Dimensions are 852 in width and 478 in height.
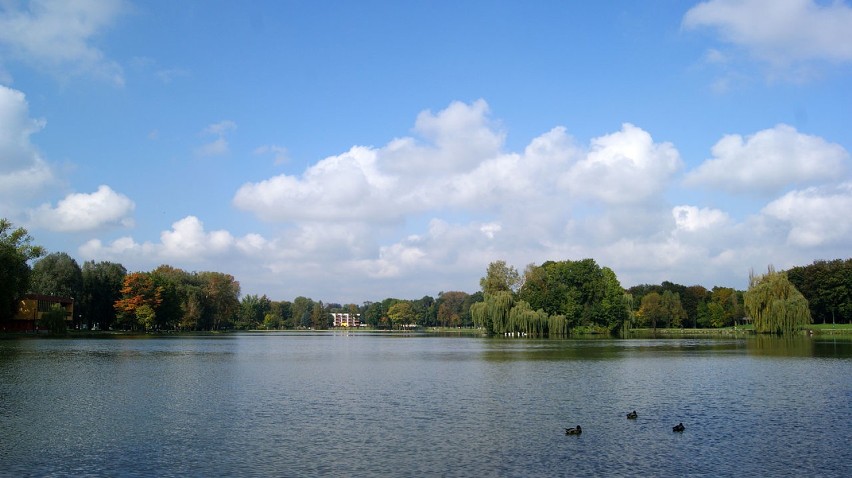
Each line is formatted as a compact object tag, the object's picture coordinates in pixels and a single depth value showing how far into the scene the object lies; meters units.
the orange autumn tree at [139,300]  100.31
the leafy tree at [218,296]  127.69
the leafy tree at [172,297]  106.94
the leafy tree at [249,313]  182.62
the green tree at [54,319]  82.69
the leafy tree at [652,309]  128.00
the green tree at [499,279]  93.31
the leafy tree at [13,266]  66.38
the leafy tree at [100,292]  101.31
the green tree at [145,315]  100.00
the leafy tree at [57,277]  97.06
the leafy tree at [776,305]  77.56
